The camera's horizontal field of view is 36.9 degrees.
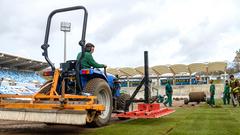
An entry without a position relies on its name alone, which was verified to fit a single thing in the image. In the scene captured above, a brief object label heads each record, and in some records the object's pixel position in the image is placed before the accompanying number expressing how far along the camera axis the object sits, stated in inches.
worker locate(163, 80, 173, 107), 822.4
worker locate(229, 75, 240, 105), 751.7
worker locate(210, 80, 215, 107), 761.0
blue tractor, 303.0
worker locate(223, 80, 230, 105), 865.2
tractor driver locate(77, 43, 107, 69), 323.3
